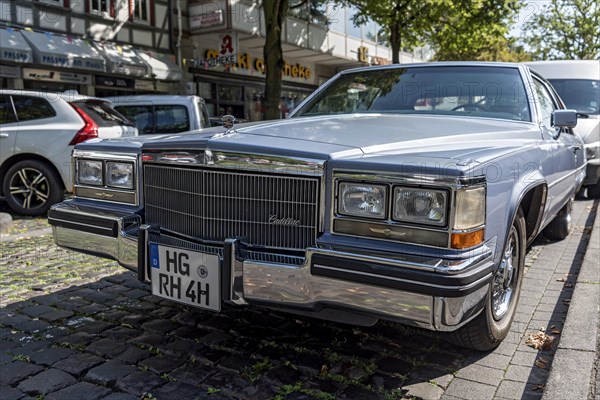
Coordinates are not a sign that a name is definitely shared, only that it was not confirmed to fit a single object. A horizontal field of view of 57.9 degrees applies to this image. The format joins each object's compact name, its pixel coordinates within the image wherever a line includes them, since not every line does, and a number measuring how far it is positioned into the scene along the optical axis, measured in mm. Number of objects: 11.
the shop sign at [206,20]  17641
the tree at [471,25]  16703
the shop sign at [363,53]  26266
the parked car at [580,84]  9506
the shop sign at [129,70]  15680
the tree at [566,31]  25094
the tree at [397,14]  17156
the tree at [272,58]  12141
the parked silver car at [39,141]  7551
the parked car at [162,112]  9133
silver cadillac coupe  2383
